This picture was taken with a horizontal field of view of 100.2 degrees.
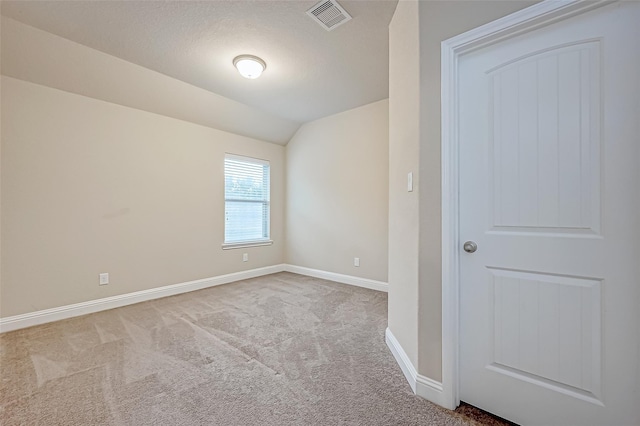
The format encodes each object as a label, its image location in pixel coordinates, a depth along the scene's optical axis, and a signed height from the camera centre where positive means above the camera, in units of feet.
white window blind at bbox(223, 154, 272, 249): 13.83 +0.55
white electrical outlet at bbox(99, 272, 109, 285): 9.81 -2.44
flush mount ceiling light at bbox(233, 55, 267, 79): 8.52 +4.78
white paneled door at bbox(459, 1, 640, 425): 3.65 -0.20
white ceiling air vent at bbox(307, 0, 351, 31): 6.48 +4.99
